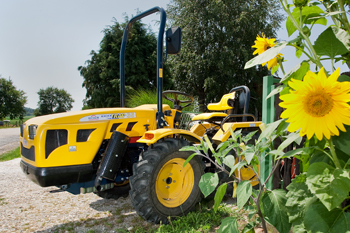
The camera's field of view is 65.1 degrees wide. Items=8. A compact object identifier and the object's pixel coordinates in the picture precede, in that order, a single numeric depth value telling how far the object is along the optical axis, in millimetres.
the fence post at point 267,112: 2209
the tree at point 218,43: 14812
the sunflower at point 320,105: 792
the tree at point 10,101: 48281
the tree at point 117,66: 15500
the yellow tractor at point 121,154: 2512
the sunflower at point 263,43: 1307
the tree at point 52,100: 67062
